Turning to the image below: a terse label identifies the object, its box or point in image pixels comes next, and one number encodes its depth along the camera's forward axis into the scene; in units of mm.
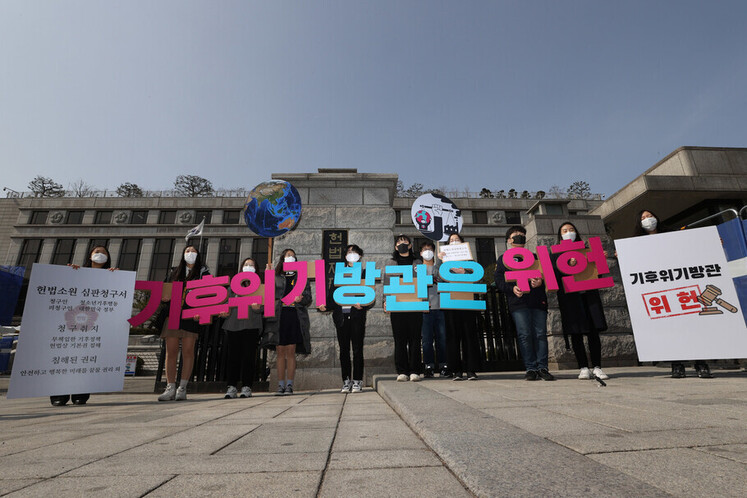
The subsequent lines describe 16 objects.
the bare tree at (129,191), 44194
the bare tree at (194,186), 44888
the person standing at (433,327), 5602
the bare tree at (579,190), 46344
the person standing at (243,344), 5004
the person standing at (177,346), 4840
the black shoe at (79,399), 4805
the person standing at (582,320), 4559
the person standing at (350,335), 4906
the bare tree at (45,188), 44125
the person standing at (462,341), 5086
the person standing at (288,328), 5129
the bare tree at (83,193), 43669
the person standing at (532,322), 4586
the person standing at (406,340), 4996
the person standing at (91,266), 4672
